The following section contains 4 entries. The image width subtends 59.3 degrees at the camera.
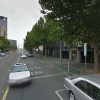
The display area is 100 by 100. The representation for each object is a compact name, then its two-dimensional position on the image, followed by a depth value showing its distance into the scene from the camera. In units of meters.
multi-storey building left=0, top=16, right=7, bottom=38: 112.09
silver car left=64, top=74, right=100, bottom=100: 3.09
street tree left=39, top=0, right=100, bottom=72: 6.76
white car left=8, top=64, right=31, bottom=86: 6.02
